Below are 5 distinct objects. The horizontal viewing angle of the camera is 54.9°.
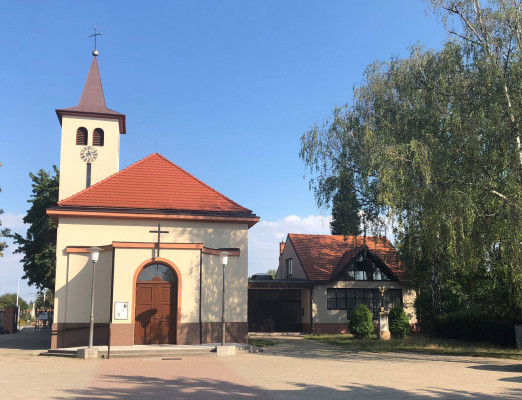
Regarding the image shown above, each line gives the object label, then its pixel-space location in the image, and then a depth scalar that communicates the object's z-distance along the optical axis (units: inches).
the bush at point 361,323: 954.1
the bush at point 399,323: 950.4
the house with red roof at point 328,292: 1208.8
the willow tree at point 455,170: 605.9
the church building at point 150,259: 750.5
